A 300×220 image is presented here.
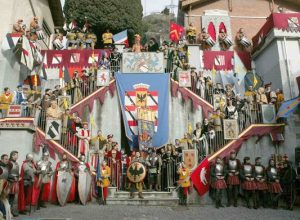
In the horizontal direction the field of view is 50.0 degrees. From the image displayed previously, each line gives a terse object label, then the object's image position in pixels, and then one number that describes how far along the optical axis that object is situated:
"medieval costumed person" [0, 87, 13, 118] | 12.01
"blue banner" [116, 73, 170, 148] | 15.32
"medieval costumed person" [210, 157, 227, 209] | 11.43
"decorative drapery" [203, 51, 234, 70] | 20.77
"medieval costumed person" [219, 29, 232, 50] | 22.69
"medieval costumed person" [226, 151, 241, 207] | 11.55
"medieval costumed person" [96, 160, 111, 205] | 11.53
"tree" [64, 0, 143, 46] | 27.61
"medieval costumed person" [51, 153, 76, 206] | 10.98
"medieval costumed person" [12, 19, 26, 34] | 15.59
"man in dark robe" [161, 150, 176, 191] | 12.51
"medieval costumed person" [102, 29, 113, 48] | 21.47
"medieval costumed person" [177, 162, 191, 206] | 11.71
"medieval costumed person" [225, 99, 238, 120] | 13.79
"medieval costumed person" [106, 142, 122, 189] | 12.57
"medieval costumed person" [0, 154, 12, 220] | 7.73
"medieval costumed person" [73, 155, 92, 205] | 11.20
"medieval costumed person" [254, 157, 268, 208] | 11.47
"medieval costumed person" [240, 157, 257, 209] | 11.42
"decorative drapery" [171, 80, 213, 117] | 15.98
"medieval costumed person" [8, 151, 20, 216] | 8.91
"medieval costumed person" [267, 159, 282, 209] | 11.41
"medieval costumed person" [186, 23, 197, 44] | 21.00
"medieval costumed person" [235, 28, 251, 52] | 22.38
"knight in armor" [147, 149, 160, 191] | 12.37
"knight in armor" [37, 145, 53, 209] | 10.37
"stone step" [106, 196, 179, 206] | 11.48
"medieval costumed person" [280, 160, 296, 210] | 11.47
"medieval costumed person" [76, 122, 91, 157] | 13.11
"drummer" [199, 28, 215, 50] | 22.33
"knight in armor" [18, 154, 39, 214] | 9.56
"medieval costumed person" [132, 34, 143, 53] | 17.78
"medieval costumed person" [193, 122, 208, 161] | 13.05
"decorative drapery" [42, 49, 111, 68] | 20.17
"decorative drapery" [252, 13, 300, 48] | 17.31
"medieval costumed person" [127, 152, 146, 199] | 11.54
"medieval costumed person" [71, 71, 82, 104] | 15.83
